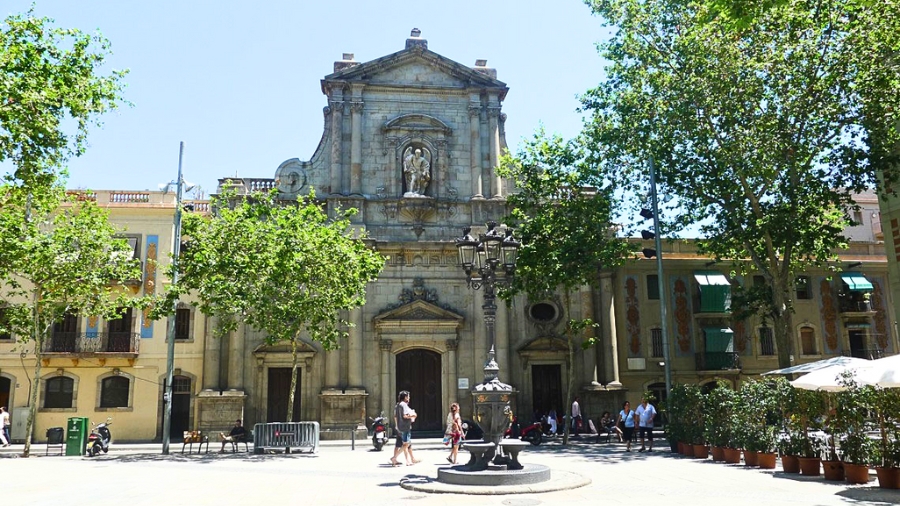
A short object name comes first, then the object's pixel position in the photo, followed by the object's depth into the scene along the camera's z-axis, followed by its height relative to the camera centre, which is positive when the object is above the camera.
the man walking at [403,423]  17.03 -0.75
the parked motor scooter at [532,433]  25.17 -1.49
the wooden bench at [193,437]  23.55 -1.39
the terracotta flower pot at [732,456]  17.28 -1.60
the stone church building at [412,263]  29.52 +5.08
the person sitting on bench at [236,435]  24.00 -1.35
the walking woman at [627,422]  22.66 -1.09
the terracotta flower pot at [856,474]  13.17 -1.56
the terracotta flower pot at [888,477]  12.53 -1.54
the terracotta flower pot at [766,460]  16.02 -1.57
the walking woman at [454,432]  16.25 -0.92
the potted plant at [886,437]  12.61 -0.90
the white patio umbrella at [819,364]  17.94 +0.49
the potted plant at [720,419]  17.61 -0.80
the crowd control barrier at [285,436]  22.47 -1.33
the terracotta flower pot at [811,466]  14.53 -1.56
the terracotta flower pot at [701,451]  18.95 -1.64
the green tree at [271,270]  22.48 +3.63
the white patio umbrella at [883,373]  13.29 +0.18
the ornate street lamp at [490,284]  14.21 +2.11
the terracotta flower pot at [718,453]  17.89 -1.59
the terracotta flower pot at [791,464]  14.98 -1.56
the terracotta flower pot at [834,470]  13.77 -1.55
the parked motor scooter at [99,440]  22.41 -1.39
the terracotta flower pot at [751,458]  16.53 -1.59
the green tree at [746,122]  21.36 +7.82
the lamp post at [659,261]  24.55 +4.15
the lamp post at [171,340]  23.33 +1.66
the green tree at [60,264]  22.91 +4.00
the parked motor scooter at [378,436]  23.23 -1.40
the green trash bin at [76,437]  22.78 -1.29
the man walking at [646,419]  22.08 -0.95
